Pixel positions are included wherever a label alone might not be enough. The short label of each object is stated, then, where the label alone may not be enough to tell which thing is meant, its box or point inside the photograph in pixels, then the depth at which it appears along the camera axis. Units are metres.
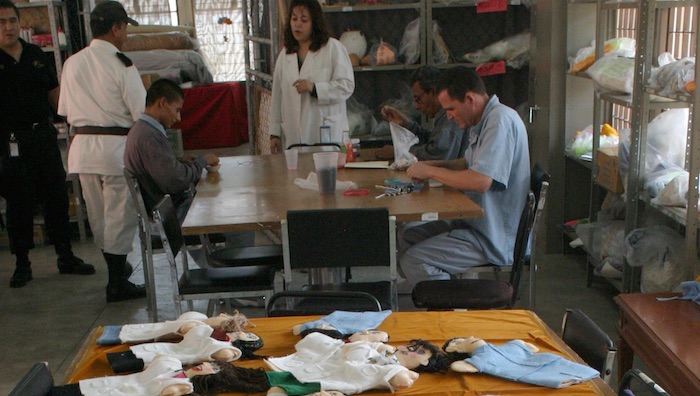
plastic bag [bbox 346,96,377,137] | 5.79
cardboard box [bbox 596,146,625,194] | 4.16
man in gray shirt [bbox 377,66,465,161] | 4.09
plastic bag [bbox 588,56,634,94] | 4.01
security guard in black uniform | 4.98
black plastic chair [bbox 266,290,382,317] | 2.78
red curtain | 8.94
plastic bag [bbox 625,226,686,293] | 3.58
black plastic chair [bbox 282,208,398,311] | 2.93
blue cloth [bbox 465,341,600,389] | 1.77
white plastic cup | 4.14
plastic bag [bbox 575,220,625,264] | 4.20
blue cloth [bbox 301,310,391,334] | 2.10
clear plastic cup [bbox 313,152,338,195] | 3.42
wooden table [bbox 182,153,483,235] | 3.07
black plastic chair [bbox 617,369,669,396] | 1.64
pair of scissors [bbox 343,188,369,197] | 3.44
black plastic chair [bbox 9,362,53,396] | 1.67
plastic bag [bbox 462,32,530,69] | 5.59
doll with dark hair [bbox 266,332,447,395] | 1.76
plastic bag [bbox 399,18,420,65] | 5.67
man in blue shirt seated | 3.38
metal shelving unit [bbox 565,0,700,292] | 3.29
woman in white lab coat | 4.96
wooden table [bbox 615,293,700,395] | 2.52
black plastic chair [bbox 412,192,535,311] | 3.06
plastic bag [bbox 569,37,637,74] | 4.37
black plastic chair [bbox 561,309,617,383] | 1.95
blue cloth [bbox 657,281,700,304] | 3.04
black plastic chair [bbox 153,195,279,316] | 3.32
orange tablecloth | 1.76
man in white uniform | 4.49
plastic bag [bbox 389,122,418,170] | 4.02
